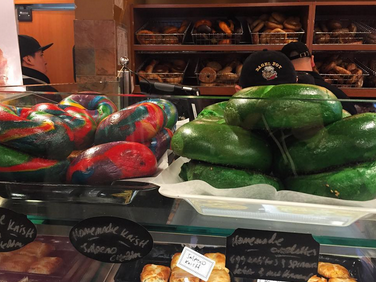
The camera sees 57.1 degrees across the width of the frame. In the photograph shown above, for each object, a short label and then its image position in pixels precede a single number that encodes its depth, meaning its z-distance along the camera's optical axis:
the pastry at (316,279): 0.98
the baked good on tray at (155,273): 0.96
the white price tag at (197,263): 0.63
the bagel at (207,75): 2.80
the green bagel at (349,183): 0.48
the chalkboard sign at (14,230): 0.58
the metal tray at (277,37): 2.67
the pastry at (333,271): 0.96
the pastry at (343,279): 0.95
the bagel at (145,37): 2.82
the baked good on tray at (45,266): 0.91
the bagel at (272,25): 2.71
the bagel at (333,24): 2.71
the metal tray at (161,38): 2.83
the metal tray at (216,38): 2.74
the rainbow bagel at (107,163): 0.54
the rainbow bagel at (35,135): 0.53
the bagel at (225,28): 2.71
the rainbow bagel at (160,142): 0.62
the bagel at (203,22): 2.80
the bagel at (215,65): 2.89
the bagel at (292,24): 2.70
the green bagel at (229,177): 0.51
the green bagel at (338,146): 0.48
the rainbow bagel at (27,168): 0.54
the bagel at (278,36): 2.65
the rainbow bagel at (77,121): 0.58
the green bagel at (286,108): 0.50
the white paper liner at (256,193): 0.48
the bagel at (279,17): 2.77
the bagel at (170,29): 2.86
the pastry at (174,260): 0.93
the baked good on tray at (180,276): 0.97
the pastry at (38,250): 0.88
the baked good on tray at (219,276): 0.91
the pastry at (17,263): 0.89
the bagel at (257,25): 2.76
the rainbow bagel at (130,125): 0.58
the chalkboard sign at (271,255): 0.54
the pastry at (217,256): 0.70
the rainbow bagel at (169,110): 0.63
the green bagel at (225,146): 0.51
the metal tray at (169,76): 2.86
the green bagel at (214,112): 0.58
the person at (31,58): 2.84
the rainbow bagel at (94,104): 0.64
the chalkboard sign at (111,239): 0.56
